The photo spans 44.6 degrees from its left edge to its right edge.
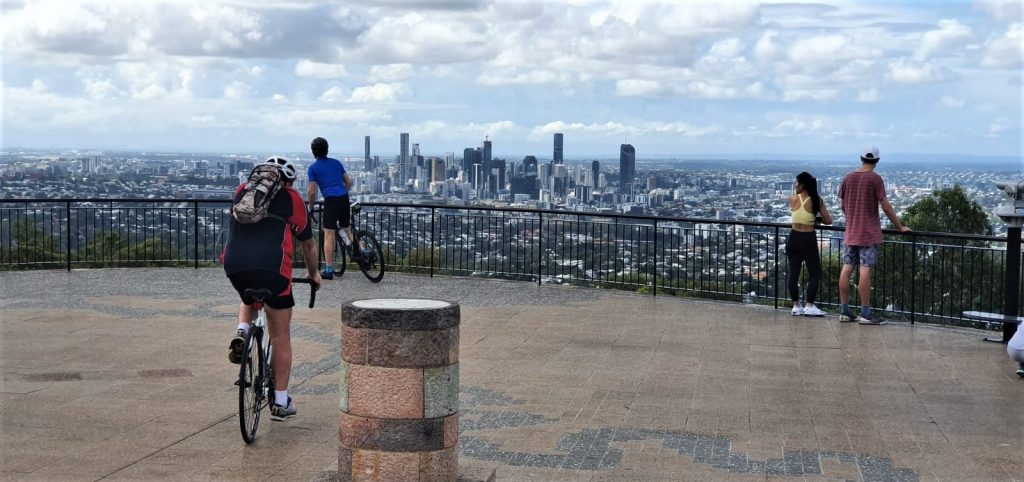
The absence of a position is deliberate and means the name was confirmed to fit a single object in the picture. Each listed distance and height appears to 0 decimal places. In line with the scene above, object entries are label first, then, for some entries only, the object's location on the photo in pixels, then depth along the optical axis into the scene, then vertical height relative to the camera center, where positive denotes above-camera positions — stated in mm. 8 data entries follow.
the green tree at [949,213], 45094 -1553
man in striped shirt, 14945 -576
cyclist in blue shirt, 17719 -288
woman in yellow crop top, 15852 -894
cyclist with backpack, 8445 -499
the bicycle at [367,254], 18641 -1348
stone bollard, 6051 -1107
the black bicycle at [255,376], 8422 -1487
